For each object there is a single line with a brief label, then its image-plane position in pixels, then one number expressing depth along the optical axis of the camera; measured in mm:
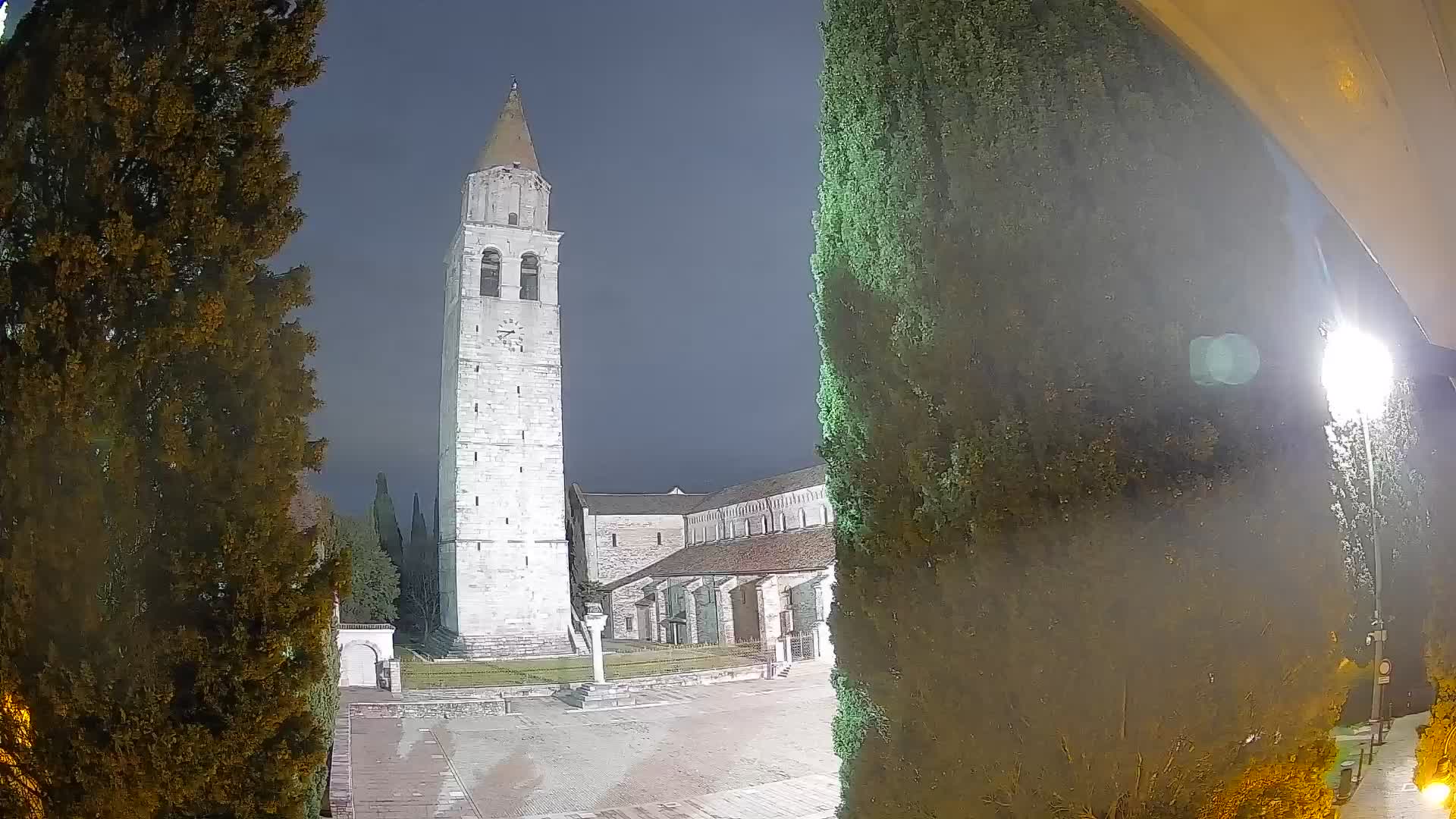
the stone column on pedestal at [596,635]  18969
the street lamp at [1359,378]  6613
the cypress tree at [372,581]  31969
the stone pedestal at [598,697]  17391
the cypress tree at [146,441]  3221
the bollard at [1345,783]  6975
